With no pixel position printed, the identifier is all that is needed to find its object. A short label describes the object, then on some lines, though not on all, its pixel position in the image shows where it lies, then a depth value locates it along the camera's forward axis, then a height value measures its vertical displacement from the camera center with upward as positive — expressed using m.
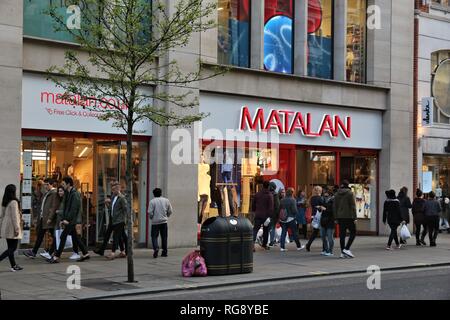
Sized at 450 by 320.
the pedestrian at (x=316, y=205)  17.84 -0.74
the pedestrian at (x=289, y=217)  18.57 -1.10
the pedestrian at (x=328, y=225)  17.34 -1.22
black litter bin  13.23 -1.33
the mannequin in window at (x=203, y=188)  19.55 -0.35
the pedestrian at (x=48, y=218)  15.37 -1.00
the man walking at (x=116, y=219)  15.87 -1.03
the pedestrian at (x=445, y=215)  26.44 -1.44
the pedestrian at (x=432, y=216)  20.59 -1.14
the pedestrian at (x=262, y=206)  18.20 -0.80
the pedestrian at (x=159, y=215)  16.42 -0.96
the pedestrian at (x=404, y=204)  21.34 -0.82
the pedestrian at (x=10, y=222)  13.38 -0.96
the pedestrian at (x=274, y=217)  18.67 -1.10
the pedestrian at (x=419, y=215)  20.86 -1.13
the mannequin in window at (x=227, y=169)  20.14 +0.21
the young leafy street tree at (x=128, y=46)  12.69 +2.47
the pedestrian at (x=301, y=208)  20.33 -0.93
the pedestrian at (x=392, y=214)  19.36 -1.03
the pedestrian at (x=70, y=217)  15.05 -0.95
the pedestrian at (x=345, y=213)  17.16 -0.90
